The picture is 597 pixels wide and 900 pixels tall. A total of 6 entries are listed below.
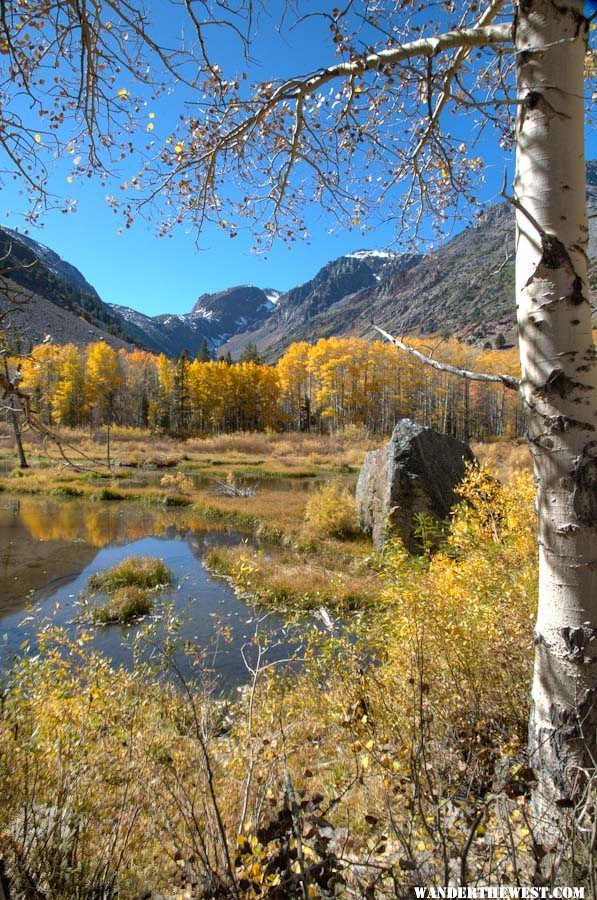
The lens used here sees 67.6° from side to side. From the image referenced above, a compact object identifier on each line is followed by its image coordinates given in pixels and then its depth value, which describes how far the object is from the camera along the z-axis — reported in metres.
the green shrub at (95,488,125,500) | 23.75
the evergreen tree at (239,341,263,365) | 80.69
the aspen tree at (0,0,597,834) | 1.66
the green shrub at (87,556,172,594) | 10.93
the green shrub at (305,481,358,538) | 14.86
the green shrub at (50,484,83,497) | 24.36
